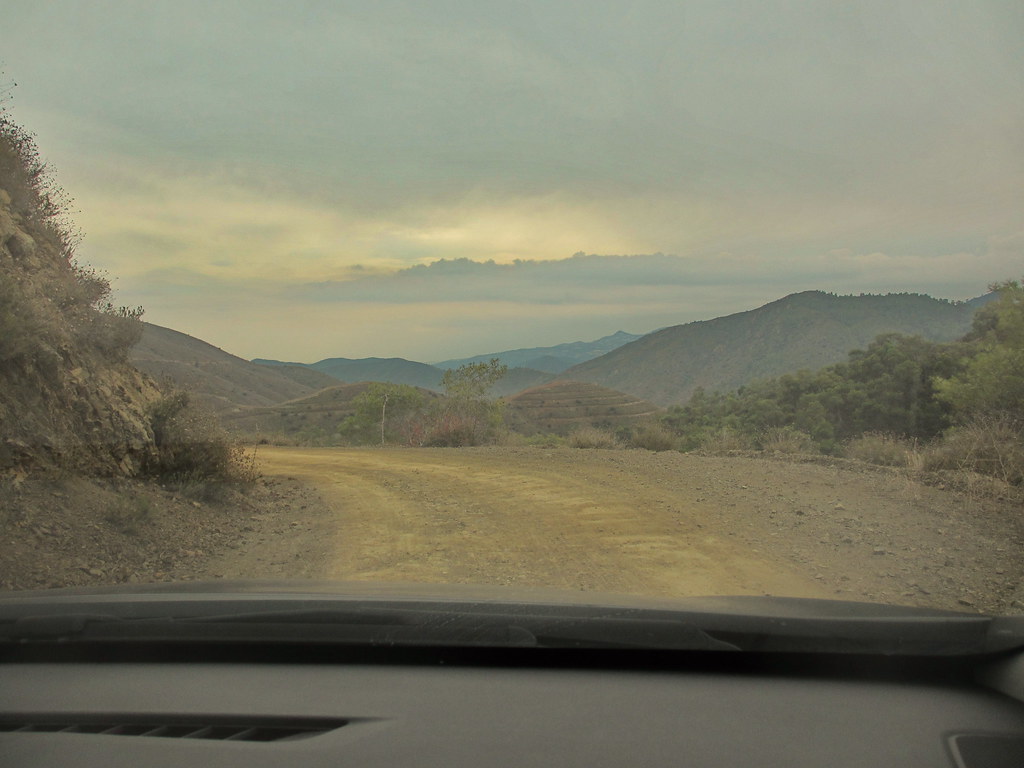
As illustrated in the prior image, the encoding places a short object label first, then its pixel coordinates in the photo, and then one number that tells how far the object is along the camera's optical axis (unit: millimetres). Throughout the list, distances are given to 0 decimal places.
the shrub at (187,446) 9109
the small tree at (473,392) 26500
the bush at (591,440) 17438
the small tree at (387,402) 33531
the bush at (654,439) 17125
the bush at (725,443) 15273
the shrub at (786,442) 14469
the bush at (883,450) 12309
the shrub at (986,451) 9336
